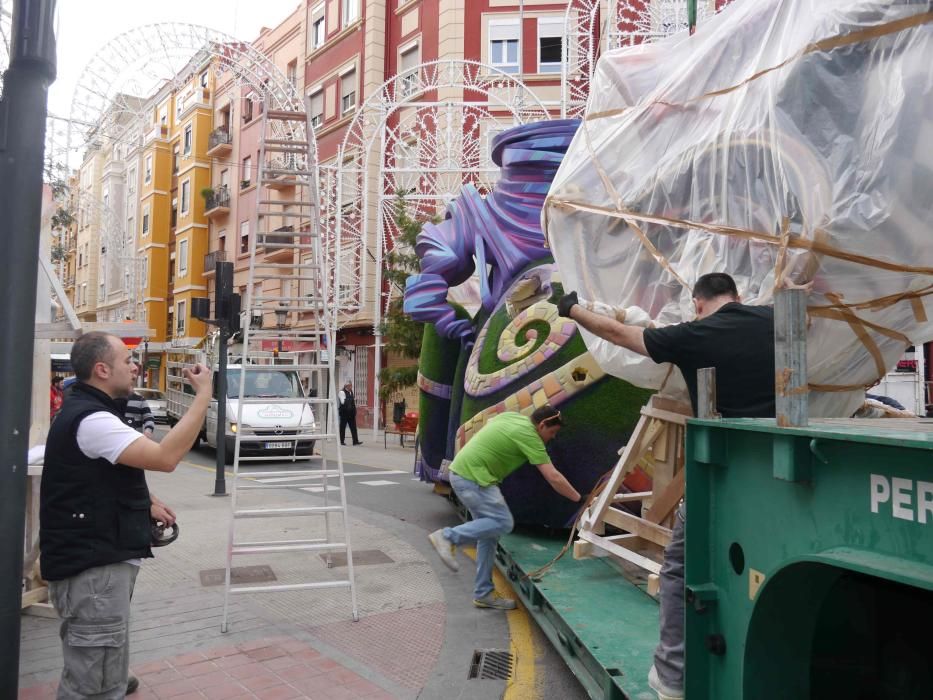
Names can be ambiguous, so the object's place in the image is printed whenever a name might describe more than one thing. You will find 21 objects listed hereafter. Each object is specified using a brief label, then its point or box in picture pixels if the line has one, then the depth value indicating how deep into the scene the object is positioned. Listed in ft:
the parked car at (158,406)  82.36
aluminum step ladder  17.40
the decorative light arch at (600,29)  51.83
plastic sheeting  10.48
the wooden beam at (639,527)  15.34
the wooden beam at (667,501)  15.48
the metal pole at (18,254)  10.20
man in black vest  9.71
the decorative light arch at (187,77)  59.72
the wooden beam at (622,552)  14.88
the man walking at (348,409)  65.10
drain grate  14.37
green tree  60.49
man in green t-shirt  18.06
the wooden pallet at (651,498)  15.58
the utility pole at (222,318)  33.30
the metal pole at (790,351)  6.93
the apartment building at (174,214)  120.57
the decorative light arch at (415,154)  63.82
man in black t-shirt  10.28
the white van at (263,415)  49.27
